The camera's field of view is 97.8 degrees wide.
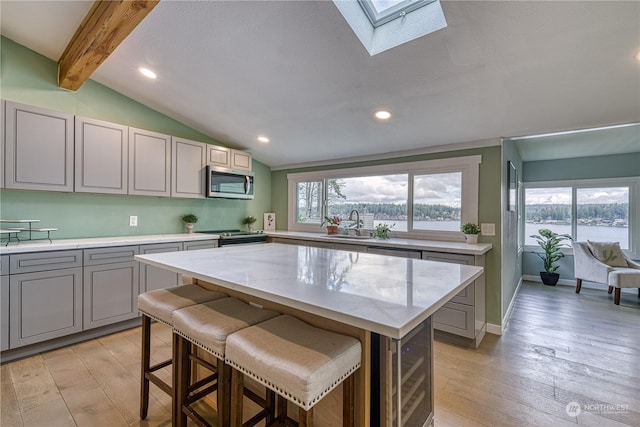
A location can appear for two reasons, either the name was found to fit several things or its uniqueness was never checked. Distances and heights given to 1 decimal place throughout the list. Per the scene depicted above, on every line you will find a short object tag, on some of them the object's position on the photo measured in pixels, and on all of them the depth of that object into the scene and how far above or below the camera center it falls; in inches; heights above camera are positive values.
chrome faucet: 153.6 -5.6
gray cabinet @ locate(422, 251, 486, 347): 102.9 -36.9
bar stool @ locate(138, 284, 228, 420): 60.1 -21.4
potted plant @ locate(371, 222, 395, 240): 137.9 -9.1
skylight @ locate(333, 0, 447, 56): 70.0 +51.8
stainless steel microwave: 145.7 +16.2
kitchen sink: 148.1 -12.4
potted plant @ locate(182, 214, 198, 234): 147.8 -4.2
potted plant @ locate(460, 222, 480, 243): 116.4 -7.0
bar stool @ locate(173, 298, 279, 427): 48.7 -22.9
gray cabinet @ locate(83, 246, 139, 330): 102.9 -28.7
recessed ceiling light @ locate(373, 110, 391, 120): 107.7 +39.0
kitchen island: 36.2 -12.0
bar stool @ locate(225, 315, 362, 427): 35.3 -20.4
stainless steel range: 143.3 -13.0
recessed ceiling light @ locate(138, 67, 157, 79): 107.5 +54.5
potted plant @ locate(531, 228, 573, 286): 185.2 -25.4
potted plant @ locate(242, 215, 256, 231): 178.9 -5.4
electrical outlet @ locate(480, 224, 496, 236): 114.8 -6.0
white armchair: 141.9 -30.3
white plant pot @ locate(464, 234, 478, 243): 117.0 -9.8
